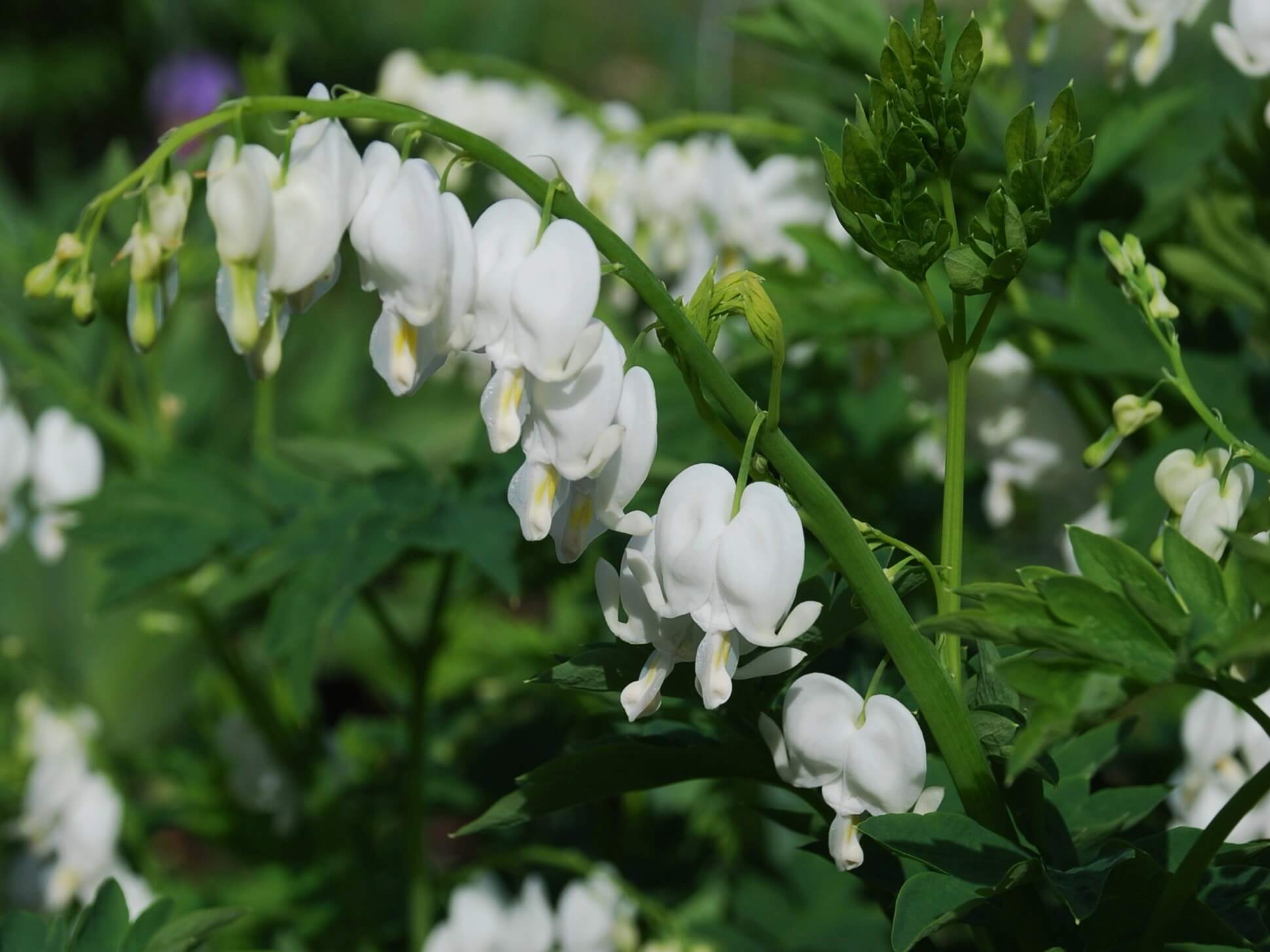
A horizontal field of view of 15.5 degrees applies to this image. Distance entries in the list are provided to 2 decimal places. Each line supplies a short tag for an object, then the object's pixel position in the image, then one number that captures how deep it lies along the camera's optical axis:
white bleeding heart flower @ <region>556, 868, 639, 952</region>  0.92
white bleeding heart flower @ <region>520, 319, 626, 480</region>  0.71
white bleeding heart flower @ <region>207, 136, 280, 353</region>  0.71
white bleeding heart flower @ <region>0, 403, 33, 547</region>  1.06
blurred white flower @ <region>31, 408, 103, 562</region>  1.10
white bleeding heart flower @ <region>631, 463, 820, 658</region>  0.70
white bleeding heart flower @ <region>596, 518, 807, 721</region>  0.71
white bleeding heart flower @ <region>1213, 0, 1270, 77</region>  0.84
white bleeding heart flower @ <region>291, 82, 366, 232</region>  0.71
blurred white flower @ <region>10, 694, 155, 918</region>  1.08
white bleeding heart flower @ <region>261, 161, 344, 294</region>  0.71
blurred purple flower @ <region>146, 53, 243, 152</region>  3.25
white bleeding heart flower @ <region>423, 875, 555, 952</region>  0.91
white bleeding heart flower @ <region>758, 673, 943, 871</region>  0.72
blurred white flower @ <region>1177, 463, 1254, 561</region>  0.74
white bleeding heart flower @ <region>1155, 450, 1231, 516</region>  0.75
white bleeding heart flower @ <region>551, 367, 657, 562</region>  0.72
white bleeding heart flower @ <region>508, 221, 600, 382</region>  0.71
